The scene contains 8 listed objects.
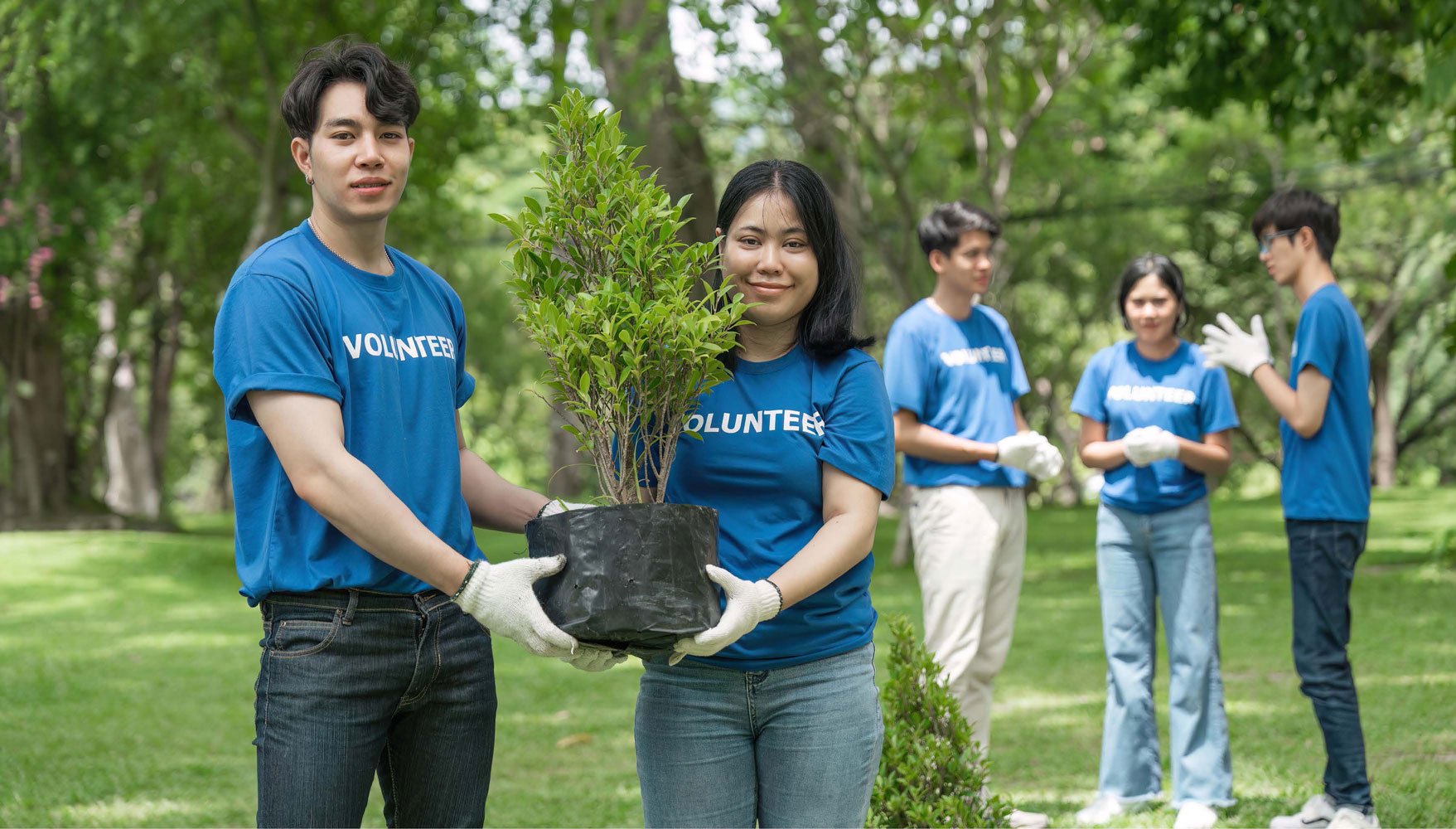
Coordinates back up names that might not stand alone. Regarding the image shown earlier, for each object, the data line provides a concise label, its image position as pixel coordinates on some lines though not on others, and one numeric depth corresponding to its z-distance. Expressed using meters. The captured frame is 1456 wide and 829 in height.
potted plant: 2.49
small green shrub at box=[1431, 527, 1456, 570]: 14.05
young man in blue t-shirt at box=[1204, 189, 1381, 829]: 4.95
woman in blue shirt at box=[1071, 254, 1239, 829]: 5.36
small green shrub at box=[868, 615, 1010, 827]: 3.77
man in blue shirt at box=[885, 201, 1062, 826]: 5.31
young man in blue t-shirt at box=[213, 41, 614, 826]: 2.54
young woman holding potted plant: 2.76
